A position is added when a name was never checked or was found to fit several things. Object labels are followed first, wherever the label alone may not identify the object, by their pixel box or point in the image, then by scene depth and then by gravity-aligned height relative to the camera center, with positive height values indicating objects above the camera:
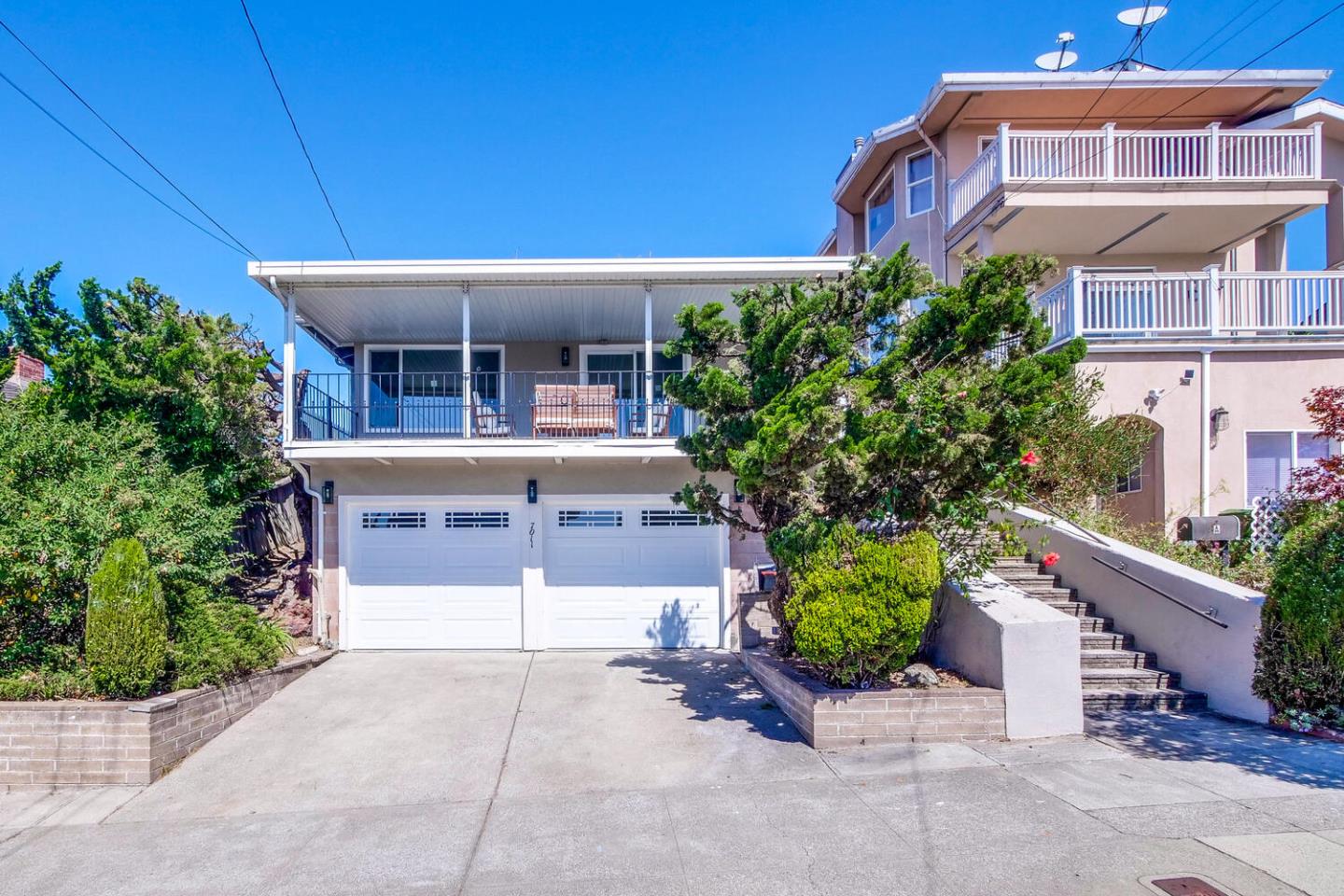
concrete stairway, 6.66 -1.98
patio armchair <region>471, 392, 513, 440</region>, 10.53 +0.54
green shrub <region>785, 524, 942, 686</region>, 5.78 -1.09
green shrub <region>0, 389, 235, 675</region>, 6.36 -0.56
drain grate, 3.65 -2.13
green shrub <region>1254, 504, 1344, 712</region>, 5.87 -1.34
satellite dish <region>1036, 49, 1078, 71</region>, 13.23 +7.11
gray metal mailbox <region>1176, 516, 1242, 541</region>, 8.50 -0.81
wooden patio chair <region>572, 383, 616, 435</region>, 9.92 +0.65
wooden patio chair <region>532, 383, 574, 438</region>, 9.86 +0.60
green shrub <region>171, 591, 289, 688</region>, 6.63 -1.74
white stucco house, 9.91 -1.02
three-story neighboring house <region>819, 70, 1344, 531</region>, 10.51 +3.85
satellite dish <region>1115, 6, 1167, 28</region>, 12.26 +7.36
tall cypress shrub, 6.05 -1.37
